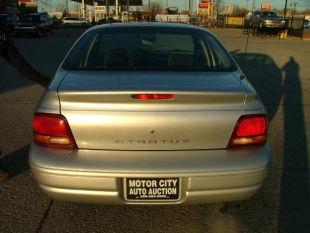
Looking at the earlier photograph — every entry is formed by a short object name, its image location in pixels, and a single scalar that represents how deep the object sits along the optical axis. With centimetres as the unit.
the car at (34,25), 2152
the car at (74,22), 4011
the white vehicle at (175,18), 3597
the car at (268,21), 2404
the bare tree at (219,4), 5202
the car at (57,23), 3960
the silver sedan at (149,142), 191
